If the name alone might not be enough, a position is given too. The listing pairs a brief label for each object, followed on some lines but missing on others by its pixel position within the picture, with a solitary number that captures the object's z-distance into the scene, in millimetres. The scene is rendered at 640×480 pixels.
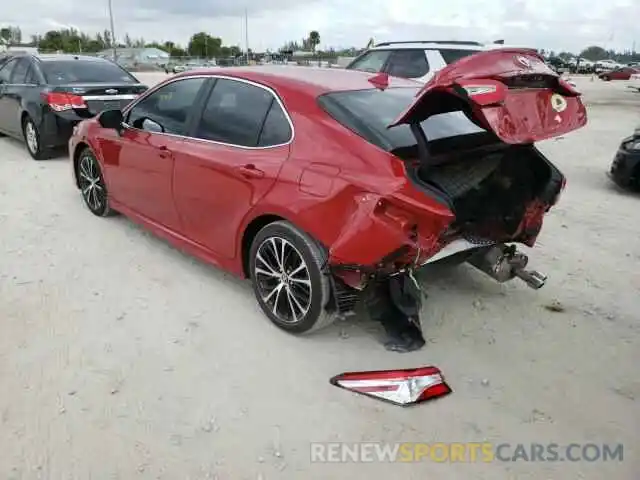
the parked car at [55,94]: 8055
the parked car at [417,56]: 8523
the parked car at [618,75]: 45375
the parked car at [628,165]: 6840
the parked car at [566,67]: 58281
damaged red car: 2918
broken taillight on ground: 2984
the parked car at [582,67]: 63256
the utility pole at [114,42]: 55644
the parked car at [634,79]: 34281
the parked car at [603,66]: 64425
